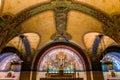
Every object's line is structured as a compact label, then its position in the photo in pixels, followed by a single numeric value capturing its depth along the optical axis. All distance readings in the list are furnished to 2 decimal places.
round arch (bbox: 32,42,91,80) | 10.18
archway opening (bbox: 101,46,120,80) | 10.12
